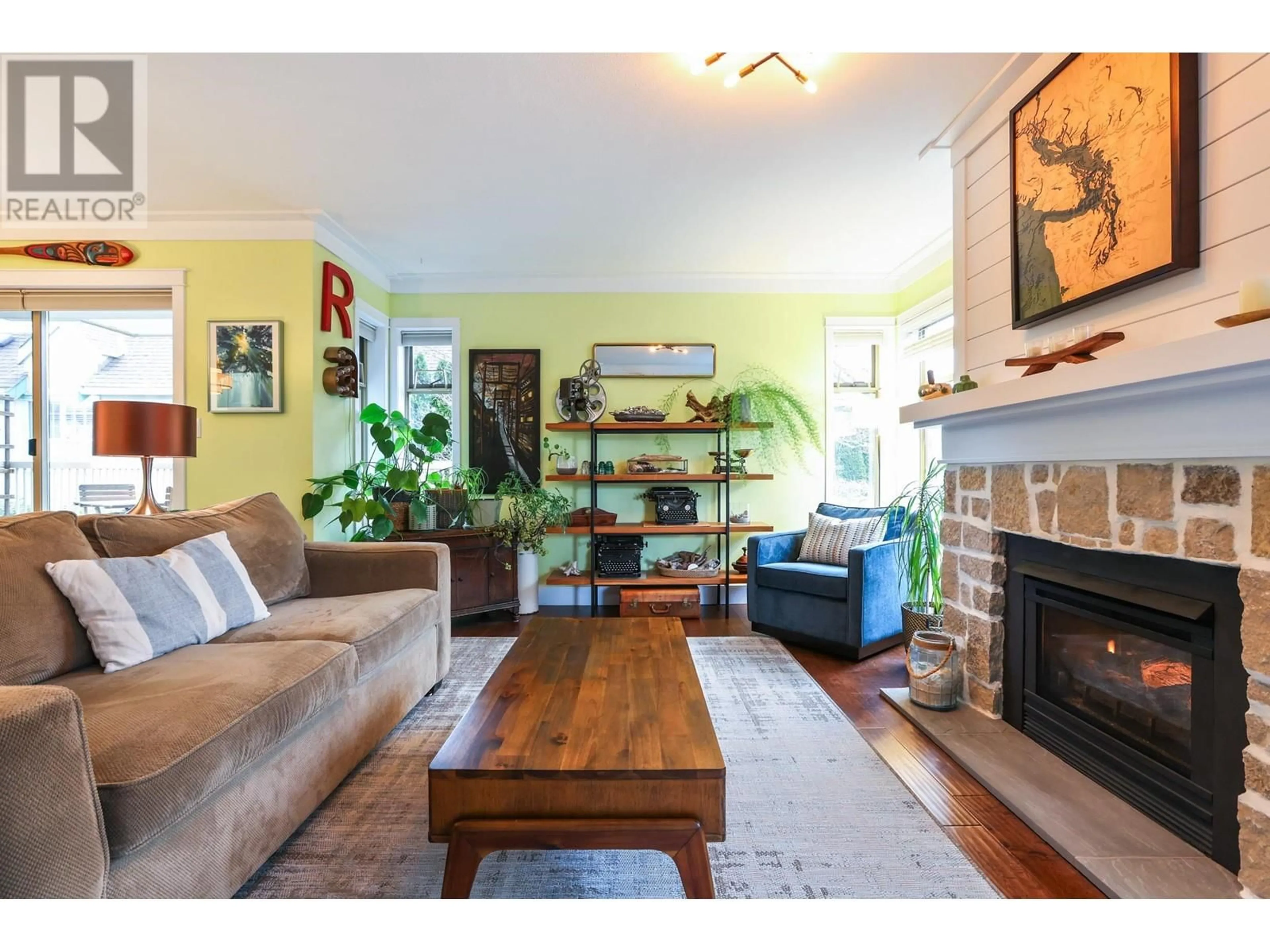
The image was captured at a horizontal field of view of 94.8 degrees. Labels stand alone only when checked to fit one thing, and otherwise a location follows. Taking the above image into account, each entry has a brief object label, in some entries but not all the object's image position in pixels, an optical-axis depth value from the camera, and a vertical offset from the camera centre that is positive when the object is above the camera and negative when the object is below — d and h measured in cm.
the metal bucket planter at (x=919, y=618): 295 -74
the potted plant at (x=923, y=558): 304 -46
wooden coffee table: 115 -63
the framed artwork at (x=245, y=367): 352 +63
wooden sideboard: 380 -67
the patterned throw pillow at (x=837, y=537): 354 -40
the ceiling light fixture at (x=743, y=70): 207 +146
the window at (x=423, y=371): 462 +81
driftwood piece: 429 +47
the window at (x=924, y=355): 387 +83
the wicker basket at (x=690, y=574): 421 -73
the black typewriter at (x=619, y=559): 426 -63
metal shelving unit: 416 -39
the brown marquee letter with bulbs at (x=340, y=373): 363 +62
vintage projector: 437 +57
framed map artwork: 150 +87
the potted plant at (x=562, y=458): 442 +11
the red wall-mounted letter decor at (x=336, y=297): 359 +110
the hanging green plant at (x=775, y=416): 446 +44
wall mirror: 450 +88
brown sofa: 95 -55
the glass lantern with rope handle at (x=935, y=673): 238 -82
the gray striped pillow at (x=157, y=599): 162 -39
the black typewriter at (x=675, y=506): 427 -24
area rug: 141 -100
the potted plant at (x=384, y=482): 350 -7
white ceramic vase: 418 -78
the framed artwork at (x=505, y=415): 449 +44
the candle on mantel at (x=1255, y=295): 119 +37
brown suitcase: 406 -92
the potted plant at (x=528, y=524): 405 -36
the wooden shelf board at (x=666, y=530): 419 -41
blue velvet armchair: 311 -71
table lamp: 256 +19
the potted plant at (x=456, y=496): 394 -16
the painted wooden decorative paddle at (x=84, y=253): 349 +131
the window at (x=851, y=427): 456 +37
